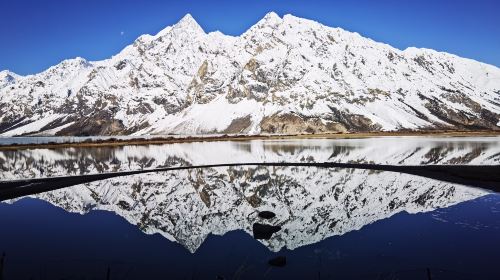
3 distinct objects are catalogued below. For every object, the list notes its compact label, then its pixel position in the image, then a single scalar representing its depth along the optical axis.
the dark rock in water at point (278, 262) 24.53
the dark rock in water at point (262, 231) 31.13
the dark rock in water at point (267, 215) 37.66
